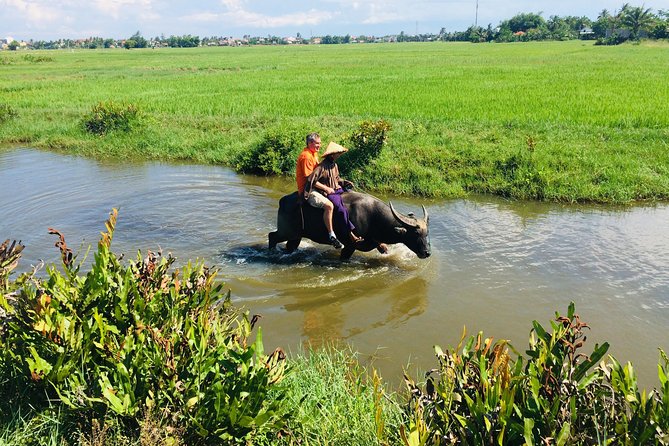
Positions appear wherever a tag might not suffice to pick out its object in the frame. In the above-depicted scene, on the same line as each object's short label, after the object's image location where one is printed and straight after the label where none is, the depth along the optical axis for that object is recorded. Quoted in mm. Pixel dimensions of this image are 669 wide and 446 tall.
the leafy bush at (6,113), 16828
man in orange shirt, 6379
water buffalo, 6441
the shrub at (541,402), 2352
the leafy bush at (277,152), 11203
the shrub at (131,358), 2824
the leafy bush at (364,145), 10375
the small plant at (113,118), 14469
